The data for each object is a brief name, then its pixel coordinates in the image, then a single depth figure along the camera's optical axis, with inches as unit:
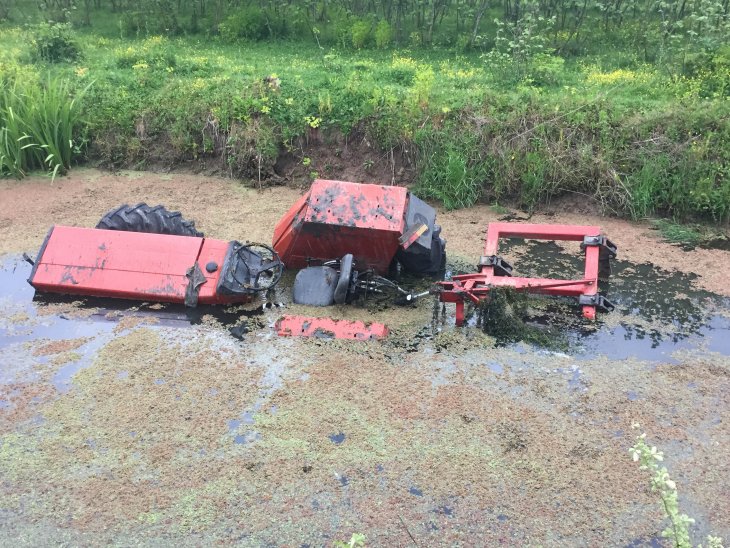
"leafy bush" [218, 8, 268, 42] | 451.5
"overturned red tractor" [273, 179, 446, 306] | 215.2
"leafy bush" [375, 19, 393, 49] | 429.7
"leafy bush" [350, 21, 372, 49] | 430.0
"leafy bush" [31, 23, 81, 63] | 394.0
